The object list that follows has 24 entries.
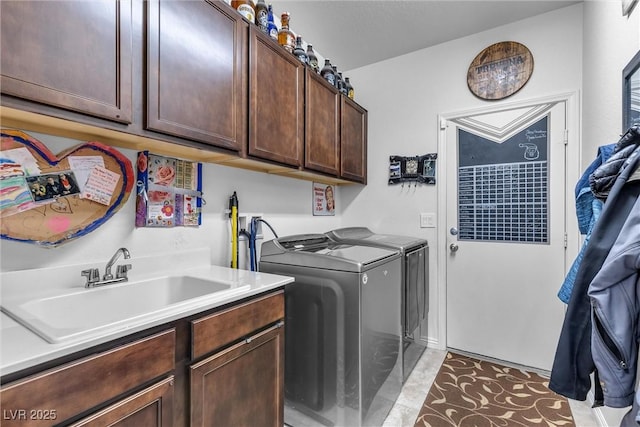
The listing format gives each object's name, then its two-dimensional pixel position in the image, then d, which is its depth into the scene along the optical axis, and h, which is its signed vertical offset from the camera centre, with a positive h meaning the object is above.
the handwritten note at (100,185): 1.28 +0.12
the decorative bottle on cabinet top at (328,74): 2.40 +1.12
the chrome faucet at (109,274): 1.21 -0.26
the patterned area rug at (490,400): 1.76 -1.24
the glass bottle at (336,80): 2.47 +1.13
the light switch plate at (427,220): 2.70 -0.07
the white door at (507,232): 2.28 -0.16
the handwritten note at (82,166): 1.24 +0.20
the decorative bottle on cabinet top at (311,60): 2.15 +1.12
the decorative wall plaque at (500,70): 2.37 +1.17
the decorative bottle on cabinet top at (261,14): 1.73 +1.16
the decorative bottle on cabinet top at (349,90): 2.74 +1.16
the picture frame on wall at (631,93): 1.23 +0.52
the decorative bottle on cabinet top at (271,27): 1.79 +1.13
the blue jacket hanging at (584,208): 1.29 +0.02
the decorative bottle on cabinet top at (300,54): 2.03 +1.09
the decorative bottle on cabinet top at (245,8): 1.61 +1.12
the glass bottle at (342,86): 2.56 +1.11
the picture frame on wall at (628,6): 1.29 +0.93
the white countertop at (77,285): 0.69 -0.32
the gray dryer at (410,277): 2.13 -0.51
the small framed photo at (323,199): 2.80 +0.13
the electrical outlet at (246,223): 2.01 -0.07
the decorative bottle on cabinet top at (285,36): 1.96 +1.17
